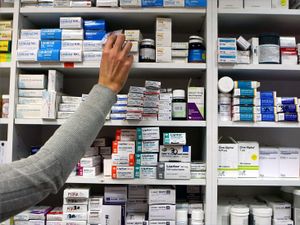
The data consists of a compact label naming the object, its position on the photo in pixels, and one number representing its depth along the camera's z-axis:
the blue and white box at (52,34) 1.40
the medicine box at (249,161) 1.37
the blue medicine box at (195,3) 1.37
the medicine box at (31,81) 1.41
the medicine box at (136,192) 1.43
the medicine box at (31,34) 1.41
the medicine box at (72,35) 1.39
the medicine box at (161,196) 1.34
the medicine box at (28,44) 1.39
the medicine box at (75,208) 1.34
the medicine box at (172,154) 1.36
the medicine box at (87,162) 1.38
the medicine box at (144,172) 1.34
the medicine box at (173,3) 1.37
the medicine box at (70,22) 1.40
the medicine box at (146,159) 1.34
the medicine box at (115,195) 1.38
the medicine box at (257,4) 1.39
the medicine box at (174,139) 1.34
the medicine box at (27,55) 1.38
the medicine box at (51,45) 1.39
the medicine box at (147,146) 1.35
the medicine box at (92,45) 1.39
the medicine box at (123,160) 1.33
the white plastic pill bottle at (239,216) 1.33
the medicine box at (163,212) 1.33
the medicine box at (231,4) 1.39
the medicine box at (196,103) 1.38
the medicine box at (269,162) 1.39
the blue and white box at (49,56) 1.37
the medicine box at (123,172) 1.32
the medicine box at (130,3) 1.37
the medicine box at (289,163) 1.38
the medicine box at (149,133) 1.33
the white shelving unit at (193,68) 1.33
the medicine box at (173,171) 1.33
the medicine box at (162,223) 1.32
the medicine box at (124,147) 1.34
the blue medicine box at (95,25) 1.42
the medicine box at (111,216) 1.35
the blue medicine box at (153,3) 1.37
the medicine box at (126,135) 1.36
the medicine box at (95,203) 1.36
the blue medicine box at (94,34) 1.41
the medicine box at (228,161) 1.37
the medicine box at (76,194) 1.34
